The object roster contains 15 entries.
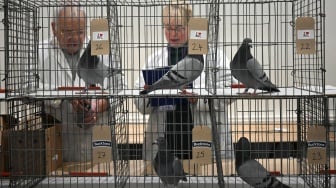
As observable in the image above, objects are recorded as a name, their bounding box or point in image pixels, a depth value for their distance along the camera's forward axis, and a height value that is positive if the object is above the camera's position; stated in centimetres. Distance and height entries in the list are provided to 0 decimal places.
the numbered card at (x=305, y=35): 170 +19
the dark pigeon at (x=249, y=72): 180 +5
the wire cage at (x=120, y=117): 178 -16
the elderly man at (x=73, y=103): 209 -10
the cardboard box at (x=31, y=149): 183 -28
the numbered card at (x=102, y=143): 174 -24
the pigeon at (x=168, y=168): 179 -35
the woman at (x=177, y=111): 199 -14
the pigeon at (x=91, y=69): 189 +6
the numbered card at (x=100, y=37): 172 +18
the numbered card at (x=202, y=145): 172 -25
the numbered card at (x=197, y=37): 168 +18
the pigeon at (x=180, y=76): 179 +3
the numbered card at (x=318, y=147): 173 -26
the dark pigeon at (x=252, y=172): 176 -37
